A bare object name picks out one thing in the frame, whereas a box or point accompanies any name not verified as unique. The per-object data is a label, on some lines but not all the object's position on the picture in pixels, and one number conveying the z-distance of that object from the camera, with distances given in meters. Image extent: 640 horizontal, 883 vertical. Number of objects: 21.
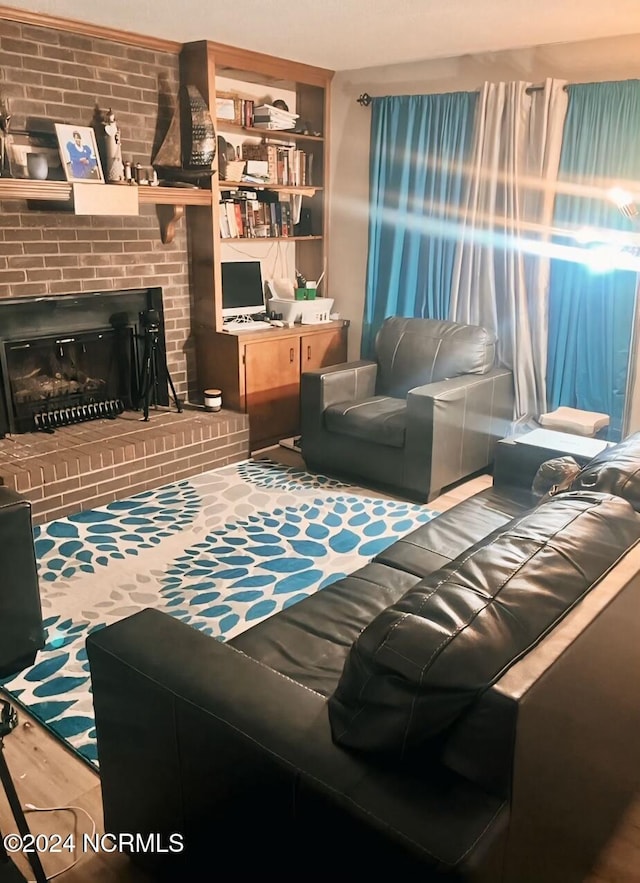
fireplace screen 3.96
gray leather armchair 3.79
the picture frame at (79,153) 3.74
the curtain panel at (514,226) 4.09
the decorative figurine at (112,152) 3.89
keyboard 4.66
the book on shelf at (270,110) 4.61
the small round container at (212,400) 4.48
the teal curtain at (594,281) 3.83
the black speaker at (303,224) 5.15
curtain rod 4.79
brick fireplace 3.64
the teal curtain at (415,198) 4.46
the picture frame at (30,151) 3.64
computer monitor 4.73
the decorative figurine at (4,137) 3.50
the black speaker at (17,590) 2.29
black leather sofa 1.11
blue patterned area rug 2.45
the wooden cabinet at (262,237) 4.45
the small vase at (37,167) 3.67
